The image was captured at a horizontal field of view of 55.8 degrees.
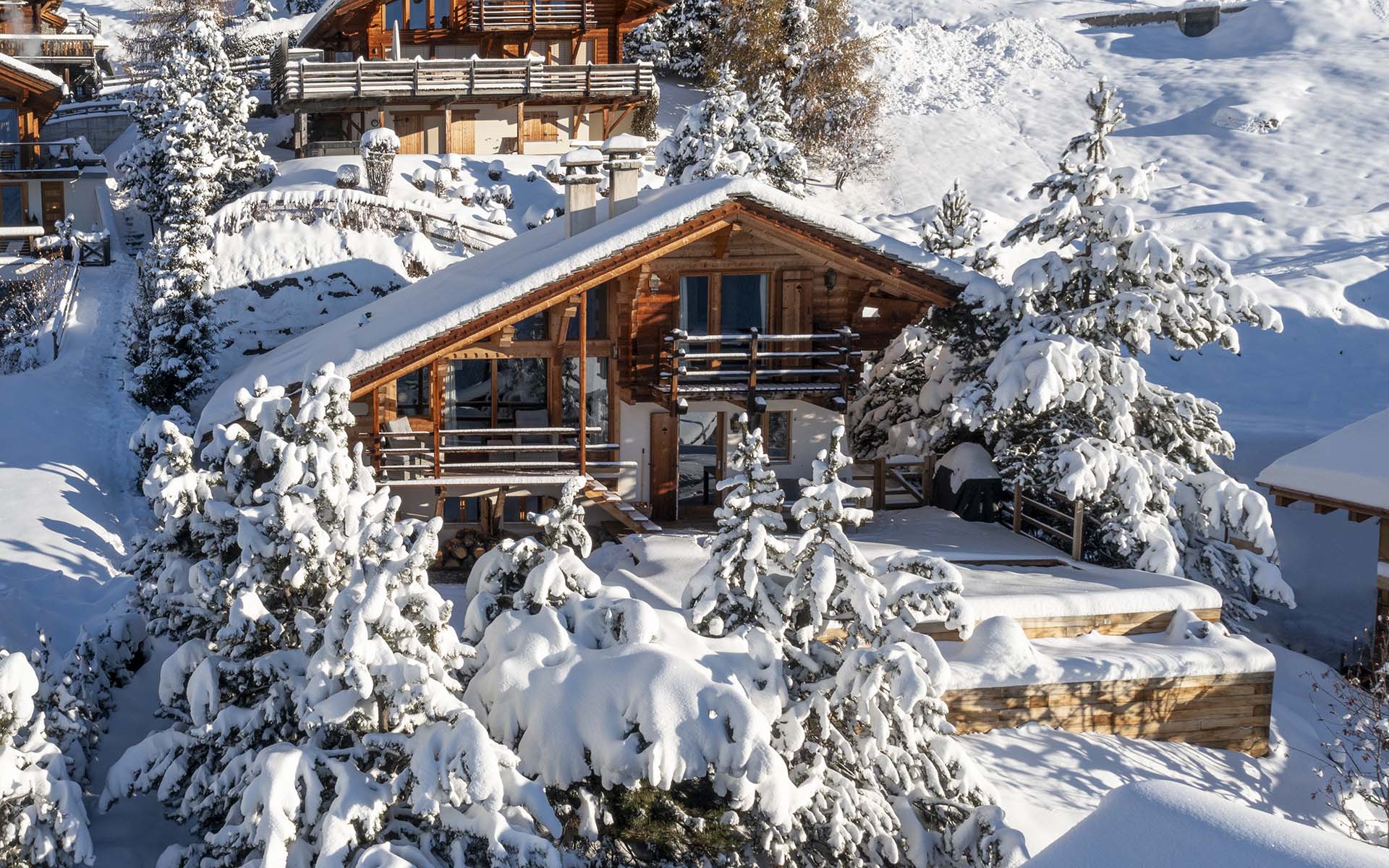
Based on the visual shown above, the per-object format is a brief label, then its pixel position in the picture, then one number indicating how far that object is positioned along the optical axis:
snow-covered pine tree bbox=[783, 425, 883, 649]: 12.54
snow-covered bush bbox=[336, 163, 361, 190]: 37.53
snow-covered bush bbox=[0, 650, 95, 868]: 11.30
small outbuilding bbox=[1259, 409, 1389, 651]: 17.94
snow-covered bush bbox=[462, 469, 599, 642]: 12.82
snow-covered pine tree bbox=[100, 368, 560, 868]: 10.70
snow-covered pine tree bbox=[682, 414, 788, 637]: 12.89
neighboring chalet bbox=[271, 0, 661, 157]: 41.53
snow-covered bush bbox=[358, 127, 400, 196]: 37.62
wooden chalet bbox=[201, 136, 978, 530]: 19.97
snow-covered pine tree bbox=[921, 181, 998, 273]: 26.19
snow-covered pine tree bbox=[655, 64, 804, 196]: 33.47
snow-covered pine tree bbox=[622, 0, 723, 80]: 51.59
